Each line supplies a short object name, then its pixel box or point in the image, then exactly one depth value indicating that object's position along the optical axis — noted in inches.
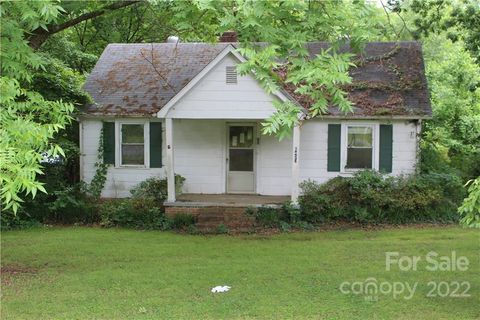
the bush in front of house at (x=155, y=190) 574.2
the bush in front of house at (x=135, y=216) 541.3
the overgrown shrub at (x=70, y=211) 563.5
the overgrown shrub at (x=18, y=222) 527.2
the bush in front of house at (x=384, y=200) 539.5
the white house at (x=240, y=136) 579.5
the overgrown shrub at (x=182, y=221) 533.6
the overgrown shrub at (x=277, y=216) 532.1
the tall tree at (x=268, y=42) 259.1
